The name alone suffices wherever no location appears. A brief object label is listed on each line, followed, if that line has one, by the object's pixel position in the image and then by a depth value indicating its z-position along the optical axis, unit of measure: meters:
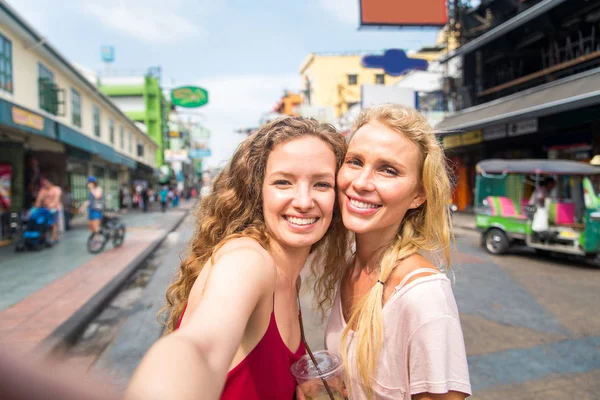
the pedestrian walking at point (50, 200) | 10.24
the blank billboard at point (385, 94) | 11.65
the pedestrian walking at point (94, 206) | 10.09
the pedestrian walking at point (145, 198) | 25.90
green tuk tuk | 7.95
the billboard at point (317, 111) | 25.87
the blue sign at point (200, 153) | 34.19
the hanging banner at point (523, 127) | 13.88
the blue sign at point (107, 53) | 41.12
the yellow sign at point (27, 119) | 8.54
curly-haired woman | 1.00
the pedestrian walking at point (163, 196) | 24.10
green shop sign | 18.16
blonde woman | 1.30
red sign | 14.97
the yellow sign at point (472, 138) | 17.14
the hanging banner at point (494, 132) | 15.44
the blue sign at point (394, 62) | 13.54
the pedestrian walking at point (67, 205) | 14.53
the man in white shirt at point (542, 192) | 9.04
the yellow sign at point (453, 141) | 18.84
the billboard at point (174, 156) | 36.41
